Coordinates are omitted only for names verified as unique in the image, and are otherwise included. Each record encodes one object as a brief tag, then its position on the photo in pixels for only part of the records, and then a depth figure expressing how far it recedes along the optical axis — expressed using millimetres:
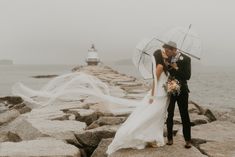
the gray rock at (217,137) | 5305
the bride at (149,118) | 5184
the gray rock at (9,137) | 7066
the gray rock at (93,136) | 6234
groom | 5082
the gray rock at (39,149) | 4992
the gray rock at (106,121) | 7062
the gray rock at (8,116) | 9336
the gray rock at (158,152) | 5016
